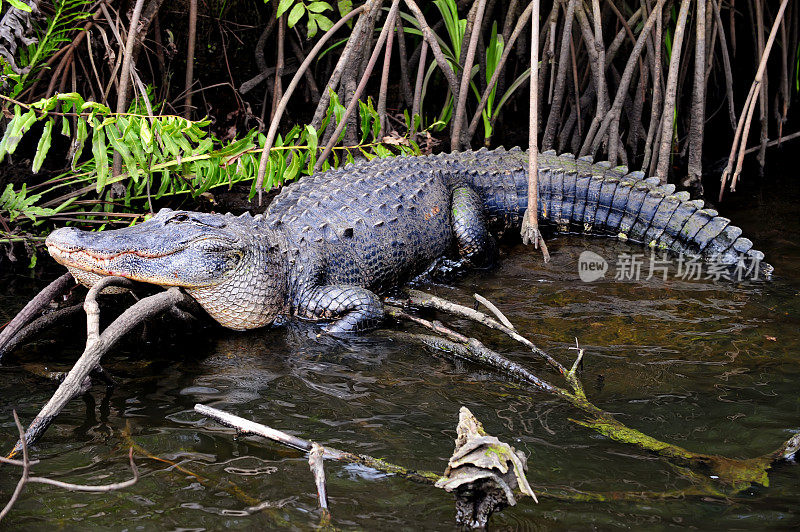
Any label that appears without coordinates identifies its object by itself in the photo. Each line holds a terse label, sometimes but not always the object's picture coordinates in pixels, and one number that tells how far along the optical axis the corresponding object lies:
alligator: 7.25
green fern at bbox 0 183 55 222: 8.33
